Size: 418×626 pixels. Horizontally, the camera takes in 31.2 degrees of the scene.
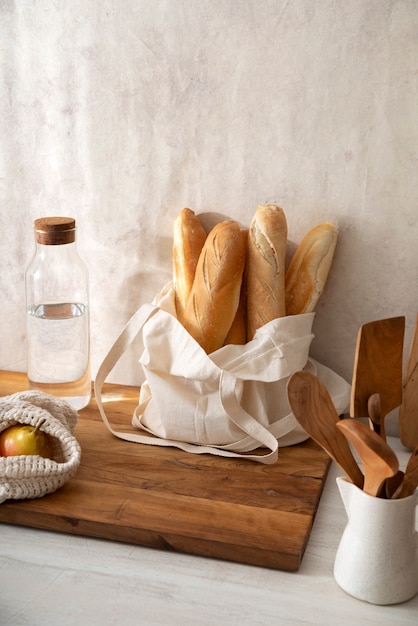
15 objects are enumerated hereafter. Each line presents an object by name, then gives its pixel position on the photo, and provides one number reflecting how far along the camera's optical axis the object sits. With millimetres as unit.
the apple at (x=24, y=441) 906
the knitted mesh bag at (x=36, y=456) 873
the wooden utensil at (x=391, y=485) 731
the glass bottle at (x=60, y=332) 1149
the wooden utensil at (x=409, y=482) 733
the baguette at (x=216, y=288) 1023
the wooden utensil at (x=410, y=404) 1026
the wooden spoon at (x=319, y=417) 741
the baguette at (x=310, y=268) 1050
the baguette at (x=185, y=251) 1087
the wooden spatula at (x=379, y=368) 786
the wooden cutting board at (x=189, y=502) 818
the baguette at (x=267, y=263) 1035
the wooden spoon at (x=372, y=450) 684
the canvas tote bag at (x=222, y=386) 1003
